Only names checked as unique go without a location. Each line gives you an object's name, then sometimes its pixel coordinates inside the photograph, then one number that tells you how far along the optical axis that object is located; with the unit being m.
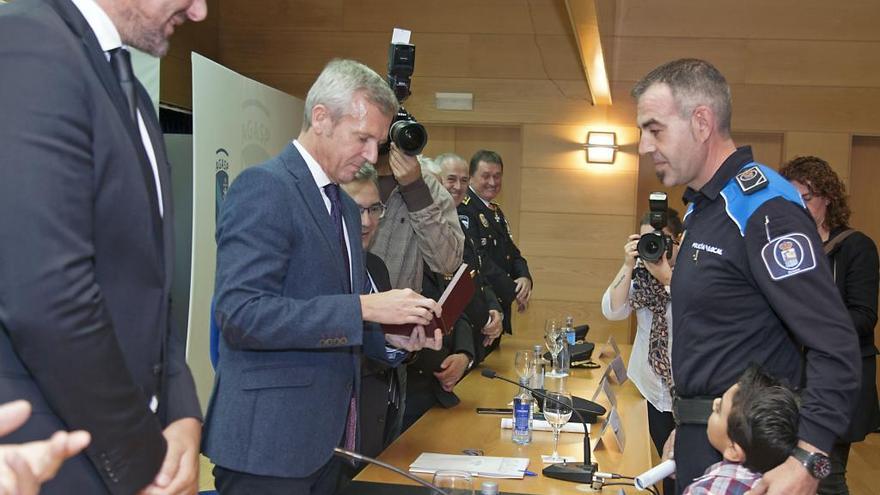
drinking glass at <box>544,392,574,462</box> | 2.62
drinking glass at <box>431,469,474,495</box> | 1.77
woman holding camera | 3.47
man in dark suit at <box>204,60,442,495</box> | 1.94
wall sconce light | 7.57
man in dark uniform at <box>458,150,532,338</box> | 5.14
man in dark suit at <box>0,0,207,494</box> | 1.05
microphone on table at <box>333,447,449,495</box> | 1.72
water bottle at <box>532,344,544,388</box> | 3.03
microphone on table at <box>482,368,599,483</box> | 2.29
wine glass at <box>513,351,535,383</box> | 3.11
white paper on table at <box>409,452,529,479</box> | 2.30
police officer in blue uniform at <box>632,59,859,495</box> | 1.87
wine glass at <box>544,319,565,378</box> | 3.82
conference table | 2.25
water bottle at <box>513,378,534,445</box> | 2.69
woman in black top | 3.97
